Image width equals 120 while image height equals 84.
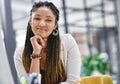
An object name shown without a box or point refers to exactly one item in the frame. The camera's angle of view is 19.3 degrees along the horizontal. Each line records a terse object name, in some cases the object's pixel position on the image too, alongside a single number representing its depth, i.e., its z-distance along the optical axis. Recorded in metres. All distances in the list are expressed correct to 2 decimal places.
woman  2.26
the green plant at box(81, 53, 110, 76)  7.21
